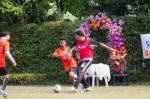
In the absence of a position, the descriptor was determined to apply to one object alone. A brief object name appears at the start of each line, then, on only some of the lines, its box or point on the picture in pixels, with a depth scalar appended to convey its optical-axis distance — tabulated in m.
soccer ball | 15.29
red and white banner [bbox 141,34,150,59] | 18.42
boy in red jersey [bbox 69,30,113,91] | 15.12
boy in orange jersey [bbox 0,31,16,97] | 14.46
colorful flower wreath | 18.55
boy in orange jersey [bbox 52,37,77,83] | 15.31
